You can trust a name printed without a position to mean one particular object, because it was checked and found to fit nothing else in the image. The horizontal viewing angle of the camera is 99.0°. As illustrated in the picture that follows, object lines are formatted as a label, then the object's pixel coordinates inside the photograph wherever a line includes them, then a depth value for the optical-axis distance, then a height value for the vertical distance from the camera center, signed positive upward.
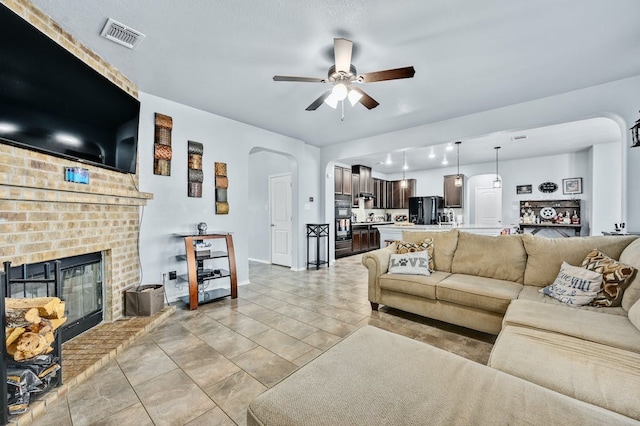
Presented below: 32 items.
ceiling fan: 2.16 +1.16
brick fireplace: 1.82 +0.03
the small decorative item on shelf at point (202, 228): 3.66 -0.21
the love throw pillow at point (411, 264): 3.10 -0.60
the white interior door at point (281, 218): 5.76 -0.13
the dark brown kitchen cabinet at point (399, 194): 9.03 +0.59
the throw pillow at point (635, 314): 1.68 -0.66
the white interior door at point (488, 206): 8.16 +0.17
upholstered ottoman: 0.90 -0.68
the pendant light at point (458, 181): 6.78 +0.78
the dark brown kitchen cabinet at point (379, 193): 8.71 +0.60
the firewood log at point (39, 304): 1.65 -0.56
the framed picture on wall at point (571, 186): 6.50 +0.62
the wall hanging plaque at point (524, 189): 7.13 +0.59
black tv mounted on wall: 1.68 +0.83
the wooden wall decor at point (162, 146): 3.39 +0.84
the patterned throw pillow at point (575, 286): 2.15 -0.61
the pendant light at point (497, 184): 6.89 +0.71
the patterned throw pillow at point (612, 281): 2.06 -0.53
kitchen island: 5.22 -0.35
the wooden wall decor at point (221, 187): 4.04 +0.38
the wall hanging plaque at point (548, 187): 6.82 +0.61
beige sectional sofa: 0.92 -0.68
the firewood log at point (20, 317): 1.57 -0.61
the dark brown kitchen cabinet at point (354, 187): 7.56 +0.70
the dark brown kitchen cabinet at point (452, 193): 8.07 +0.55
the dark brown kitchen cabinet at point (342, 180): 6.99 +0.83
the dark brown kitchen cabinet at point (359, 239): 7.38 -0.75
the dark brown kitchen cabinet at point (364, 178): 7.77 +0.99
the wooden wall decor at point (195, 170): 3.72 +0.58
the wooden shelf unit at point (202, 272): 3.29 -0.79
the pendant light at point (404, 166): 6.66 +1.37
